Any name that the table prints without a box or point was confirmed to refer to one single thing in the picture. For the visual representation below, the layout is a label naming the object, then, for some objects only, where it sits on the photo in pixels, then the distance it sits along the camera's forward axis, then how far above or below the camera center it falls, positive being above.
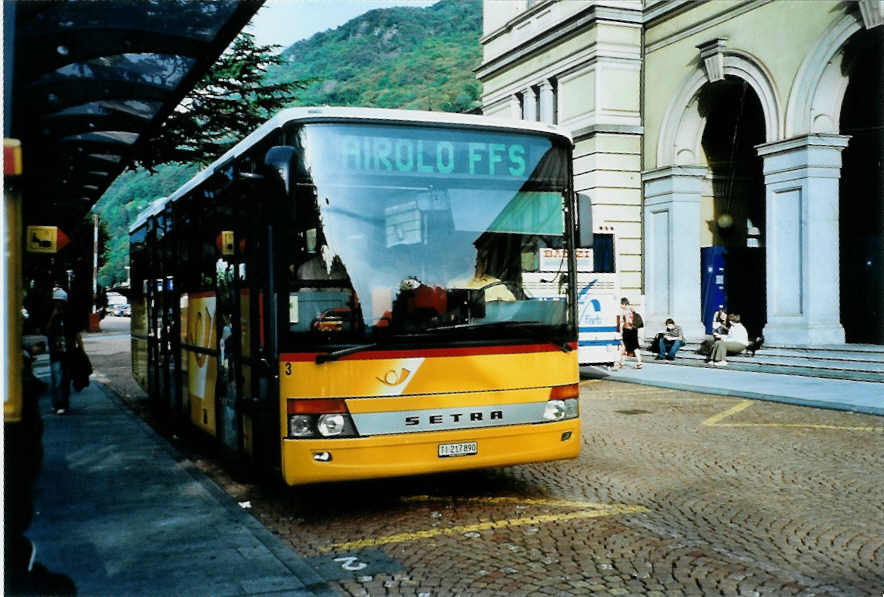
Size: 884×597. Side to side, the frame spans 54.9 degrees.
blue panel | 21.81 +0.16
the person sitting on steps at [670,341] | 19.95 -1.22
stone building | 17.31 +3.38
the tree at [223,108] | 17.06 +3.92
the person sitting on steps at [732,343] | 18.34 -1.17
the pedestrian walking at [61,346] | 11.75 -0.73
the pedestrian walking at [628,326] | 19.03 -0.81
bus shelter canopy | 6.92 +2.13
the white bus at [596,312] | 16.92 -0.45
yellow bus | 5.79 -0.02
